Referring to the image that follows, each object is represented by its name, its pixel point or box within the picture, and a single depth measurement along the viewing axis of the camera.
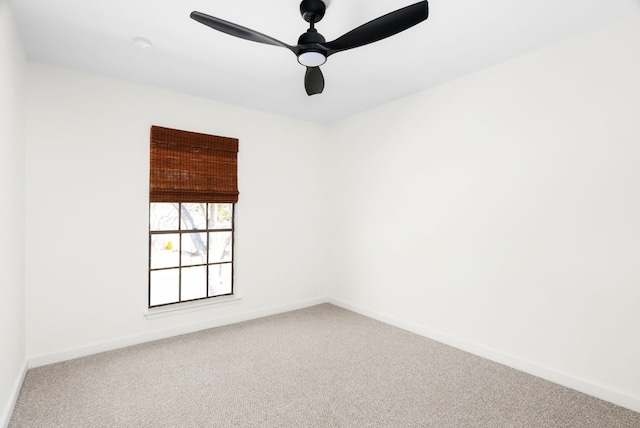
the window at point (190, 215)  3.42
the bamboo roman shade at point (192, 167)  3.37
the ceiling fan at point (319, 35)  1.71
